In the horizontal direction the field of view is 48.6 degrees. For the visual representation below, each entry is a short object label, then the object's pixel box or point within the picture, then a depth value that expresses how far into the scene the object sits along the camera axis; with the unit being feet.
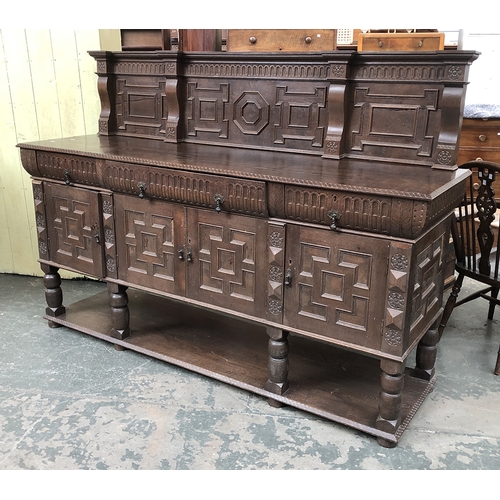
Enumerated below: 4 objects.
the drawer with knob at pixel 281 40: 11.43
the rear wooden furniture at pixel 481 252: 9.36
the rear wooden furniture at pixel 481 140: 14.67
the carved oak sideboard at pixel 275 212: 7.45
